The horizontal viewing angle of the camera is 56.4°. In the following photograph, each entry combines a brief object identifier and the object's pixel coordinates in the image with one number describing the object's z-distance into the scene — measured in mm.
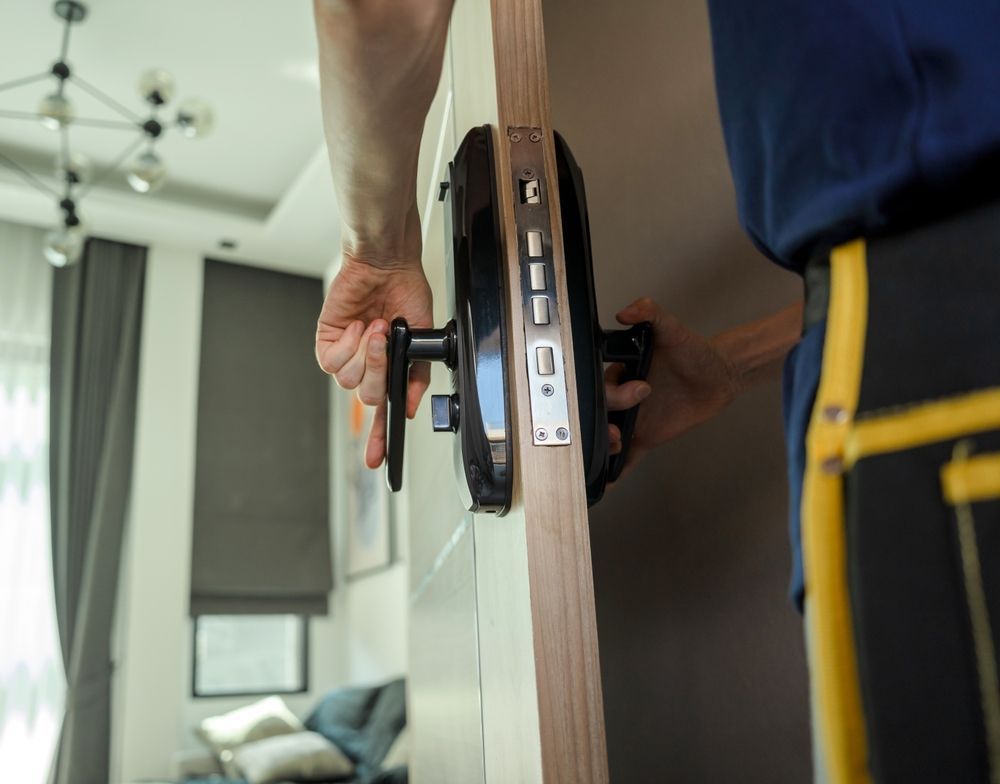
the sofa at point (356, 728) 3641
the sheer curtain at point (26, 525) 4121
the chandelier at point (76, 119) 2852
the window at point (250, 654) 4695
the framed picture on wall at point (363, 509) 4496
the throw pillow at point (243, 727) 4125
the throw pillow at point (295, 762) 3672
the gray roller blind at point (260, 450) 4746
